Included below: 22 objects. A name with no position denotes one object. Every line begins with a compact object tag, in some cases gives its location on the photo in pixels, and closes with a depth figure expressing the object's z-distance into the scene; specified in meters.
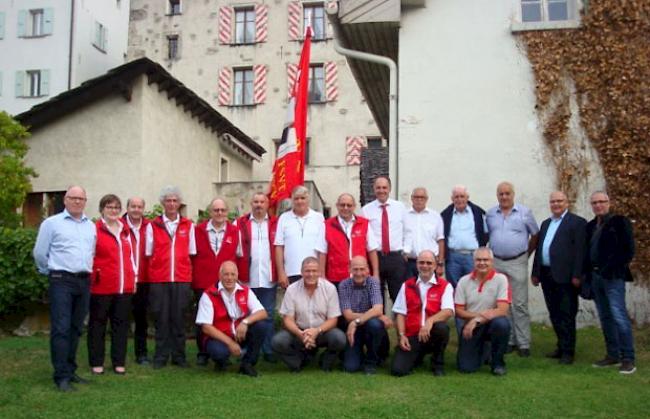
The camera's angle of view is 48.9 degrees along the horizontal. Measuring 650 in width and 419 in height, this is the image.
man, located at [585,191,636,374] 6.67
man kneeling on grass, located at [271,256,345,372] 6.70
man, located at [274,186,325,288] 7.23
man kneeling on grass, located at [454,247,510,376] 6.59
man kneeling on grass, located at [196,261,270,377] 6.55
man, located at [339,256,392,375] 6.67
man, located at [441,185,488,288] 7.60
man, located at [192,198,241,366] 7.19
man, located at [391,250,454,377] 6.57
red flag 9.23
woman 6.38
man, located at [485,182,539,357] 7.51
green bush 9.40
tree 15.66
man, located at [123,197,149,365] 6.86
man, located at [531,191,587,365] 7.12
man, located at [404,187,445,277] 7.49
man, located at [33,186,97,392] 5.89
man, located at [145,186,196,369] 6.86
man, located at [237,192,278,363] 7.27
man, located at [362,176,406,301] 7.43
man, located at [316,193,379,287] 7.18
